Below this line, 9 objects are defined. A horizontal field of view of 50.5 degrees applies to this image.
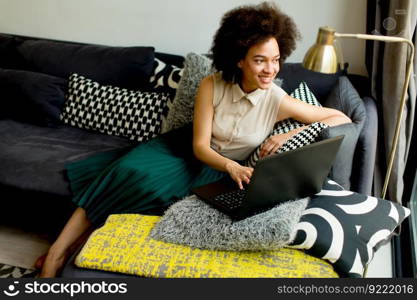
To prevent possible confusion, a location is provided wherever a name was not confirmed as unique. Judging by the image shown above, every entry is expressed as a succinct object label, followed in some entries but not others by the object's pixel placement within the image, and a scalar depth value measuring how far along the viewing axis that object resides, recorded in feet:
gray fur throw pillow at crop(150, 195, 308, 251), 4.44
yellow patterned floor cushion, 4.36
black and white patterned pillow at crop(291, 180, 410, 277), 4.53
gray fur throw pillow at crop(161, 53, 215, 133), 7.13
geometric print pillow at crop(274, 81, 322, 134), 6.14
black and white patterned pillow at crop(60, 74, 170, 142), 7.69
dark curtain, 6.20
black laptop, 4.25
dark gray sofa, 6.12
